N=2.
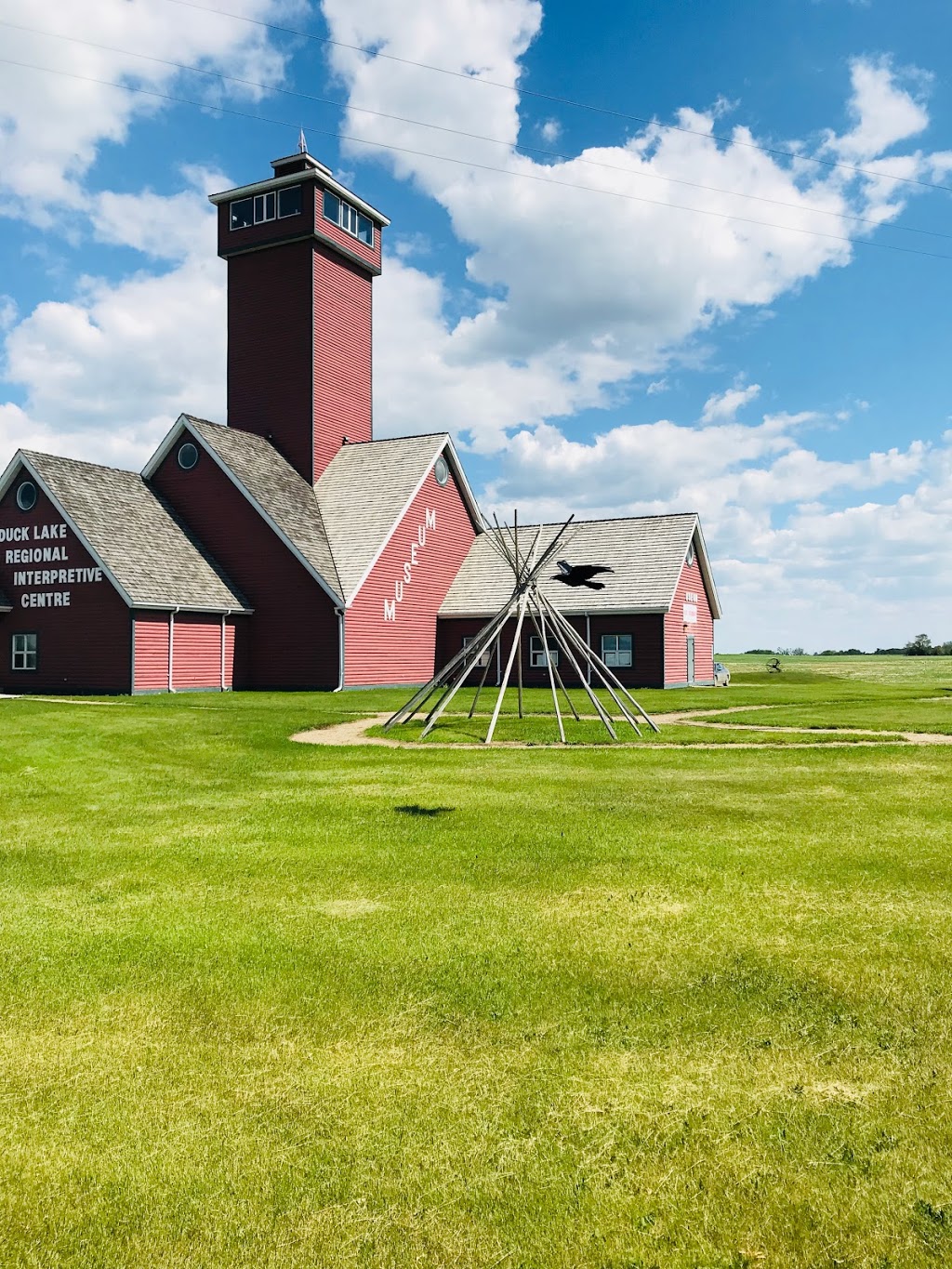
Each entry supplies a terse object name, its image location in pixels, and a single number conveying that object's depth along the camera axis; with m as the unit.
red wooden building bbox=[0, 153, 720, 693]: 32.50
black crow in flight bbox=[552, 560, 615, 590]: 20.61
